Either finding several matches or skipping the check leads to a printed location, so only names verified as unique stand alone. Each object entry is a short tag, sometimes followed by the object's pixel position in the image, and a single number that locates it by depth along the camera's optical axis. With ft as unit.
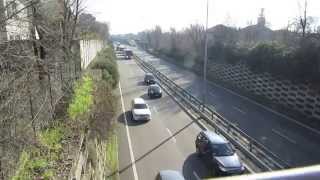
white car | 53.48
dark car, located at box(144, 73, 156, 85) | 91.59
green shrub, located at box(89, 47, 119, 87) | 69.52
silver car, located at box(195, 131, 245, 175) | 32.38
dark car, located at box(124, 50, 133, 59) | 185.20
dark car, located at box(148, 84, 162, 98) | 73.21
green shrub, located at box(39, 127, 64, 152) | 20.43
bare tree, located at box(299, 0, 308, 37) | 79.41
